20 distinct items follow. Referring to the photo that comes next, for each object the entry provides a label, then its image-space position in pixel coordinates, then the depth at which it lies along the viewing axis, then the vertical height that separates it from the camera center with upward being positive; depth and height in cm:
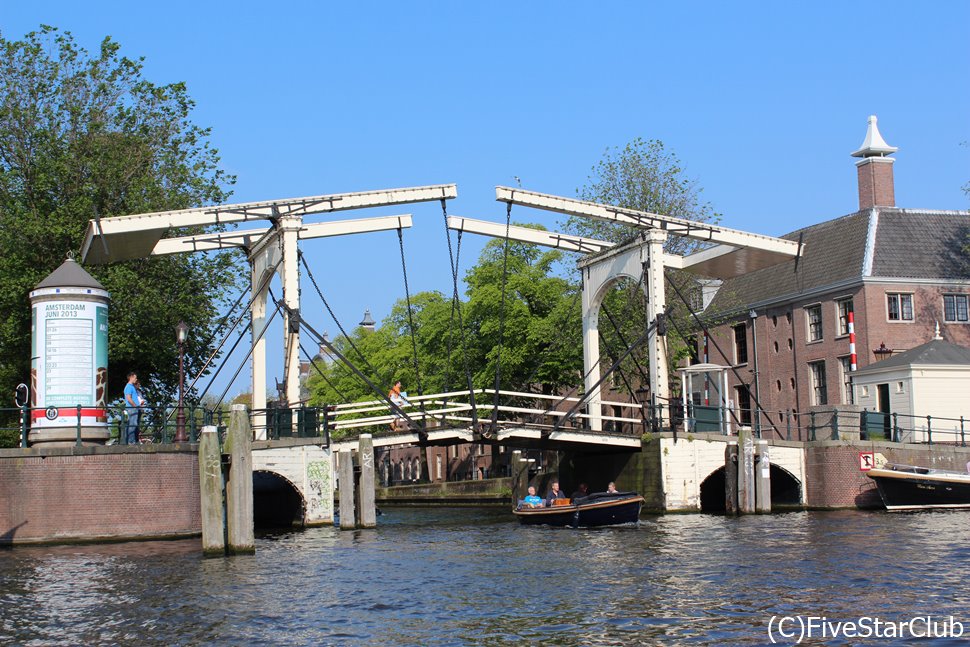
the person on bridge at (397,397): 2879 +139
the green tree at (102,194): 2997 +700
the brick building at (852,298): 4162 +509
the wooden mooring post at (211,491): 1878 -46
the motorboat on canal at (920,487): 2709 -115
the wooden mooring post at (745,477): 2712 -78
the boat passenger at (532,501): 2602 -111
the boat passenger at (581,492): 2542 -95
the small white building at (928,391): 3170 +120
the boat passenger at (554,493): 2575 -94
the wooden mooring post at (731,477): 2744 -78
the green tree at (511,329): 3922 +419
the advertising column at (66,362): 2239 +193
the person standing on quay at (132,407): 2333 +107
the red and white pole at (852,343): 3891 +310
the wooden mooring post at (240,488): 1920 -44
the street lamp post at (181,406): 2323 +109
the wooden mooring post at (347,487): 2545 -65
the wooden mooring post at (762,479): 2730 -84
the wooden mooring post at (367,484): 2594 -61
